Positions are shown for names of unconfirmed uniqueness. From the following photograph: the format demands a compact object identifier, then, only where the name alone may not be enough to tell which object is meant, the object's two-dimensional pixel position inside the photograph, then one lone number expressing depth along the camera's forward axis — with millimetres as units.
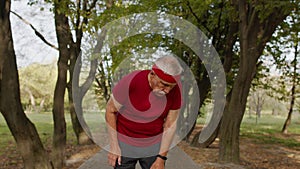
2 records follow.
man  3139
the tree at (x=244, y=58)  10727
